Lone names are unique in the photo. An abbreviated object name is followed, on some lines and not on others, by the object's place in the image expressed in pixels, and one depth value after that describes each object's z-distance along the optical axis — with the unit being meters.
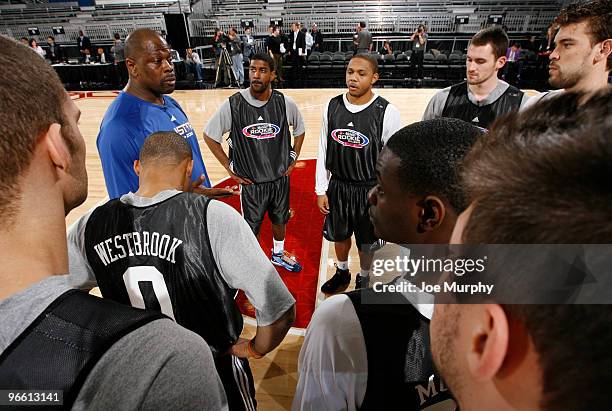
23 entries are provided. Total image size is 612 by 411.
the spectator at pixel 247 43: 13.16
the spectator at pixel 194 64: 13.01
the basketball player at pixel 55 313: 0.60
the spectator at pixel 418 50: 11.77
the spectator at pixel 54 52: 13.77
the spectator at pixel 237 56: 12.19
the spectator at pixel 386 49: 12.66
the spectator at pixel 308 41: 12.64
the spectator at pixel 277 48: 12.21
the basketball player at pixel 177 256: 1.42
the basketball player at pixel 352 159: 2.99
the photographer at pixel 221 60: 12.12
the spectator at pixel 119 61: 12.60
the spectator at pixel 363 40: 11.72
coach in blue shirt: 2.37
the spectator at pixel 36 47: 12.65
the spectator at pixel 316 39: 13.38
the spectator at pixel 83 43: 13.80
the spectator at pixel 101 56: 13.58
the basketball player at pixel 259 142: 3.32
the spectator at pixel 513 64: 11.57
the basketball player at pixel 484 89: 2.88
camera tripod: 12.13
